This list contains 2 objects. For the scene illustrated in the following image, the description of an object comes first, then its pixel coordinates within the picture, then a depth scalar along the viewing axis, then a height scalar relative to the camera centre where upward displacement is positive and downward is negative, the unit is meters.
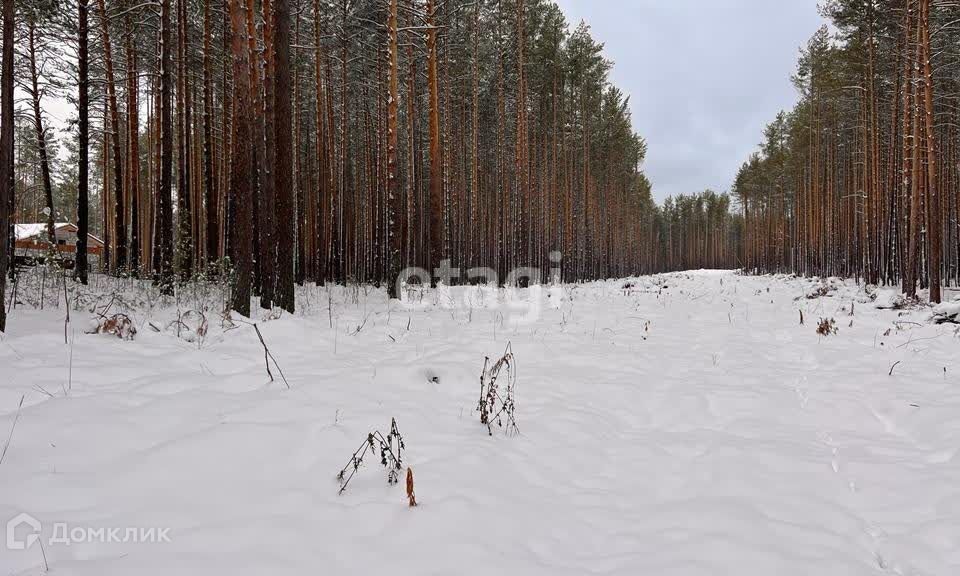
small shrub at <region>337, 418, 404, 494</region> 2.17 -0.93
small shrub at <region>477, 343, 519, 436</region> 3.10 -0.94
